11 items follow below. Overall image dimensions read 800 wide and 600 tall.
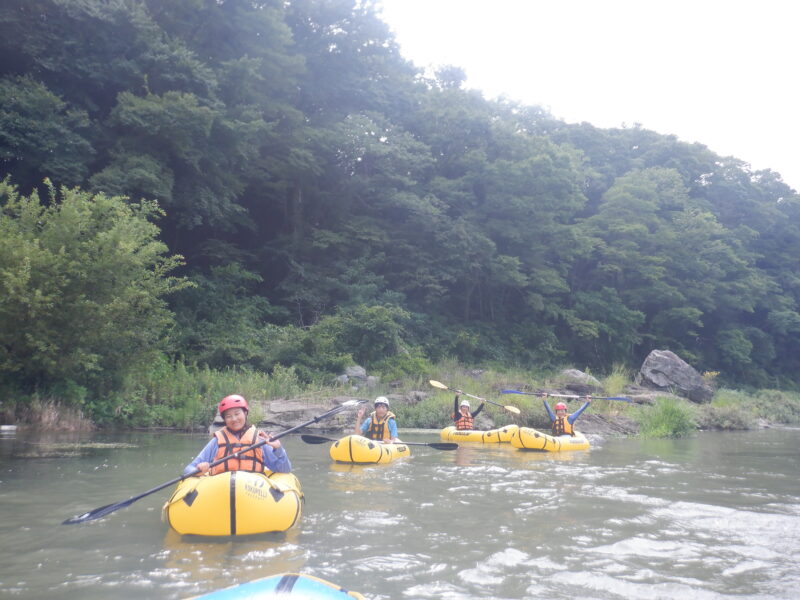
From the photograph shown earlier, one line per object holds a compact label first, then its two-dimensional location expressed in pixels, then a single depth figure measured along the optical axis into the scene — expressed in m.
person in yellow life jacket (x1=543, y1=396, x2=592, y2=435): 11.88
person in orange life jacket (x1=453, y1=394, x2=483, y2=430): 12.49
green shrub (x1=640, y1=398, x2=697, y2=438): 15.12
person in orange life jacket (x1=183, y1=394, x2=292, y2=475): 5.36
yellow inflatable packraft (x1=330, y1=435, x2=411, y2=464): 8.72
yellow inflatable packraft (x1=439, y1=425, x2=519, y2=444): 11.80
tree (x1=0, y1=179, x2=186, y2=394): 10.11
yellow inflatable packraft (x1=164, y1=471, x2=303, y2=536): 4.54
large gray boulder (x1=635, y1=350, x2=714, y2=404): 21.39
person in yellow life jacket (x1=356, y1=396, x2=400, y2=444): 9.74
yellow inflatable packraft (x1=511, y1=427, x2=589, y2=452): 10.90
